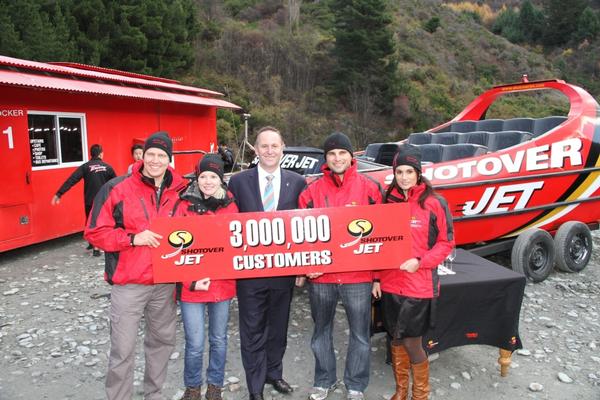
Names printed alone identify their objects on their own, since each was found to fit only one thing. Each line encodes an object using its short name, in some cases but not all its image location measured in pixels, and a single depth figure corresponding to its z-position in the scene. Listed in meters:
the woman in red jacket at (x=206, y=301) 3.21
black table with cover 3.71
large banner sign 3.19
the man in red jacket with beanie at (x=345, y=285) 3.27
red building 7.36
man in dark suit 3.29
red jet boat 5.73
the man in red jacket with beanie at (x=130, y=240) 2.97
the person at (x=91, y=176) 7.29
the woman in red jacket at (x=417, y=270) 3.16
